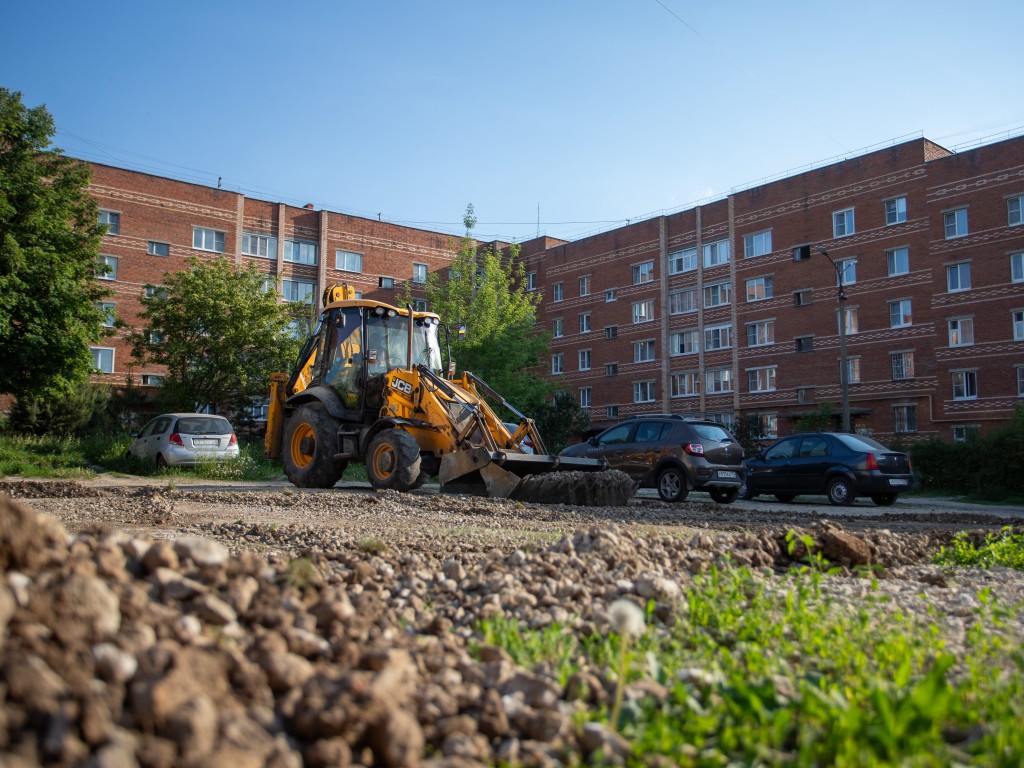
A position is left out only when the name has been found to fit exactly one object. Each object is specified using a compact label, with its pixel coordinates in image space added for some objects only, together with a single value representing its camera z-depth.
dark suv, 16.45
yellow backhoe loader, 13.51
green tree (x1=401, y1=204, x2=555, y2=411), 41.44
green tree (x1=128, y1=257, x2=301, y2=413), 34.41
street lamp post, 29.50
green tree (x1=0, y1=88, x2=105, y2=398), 19.95
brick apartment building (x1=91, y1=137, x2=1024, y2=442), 40.16
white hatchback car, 21.42
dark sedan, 18.08
